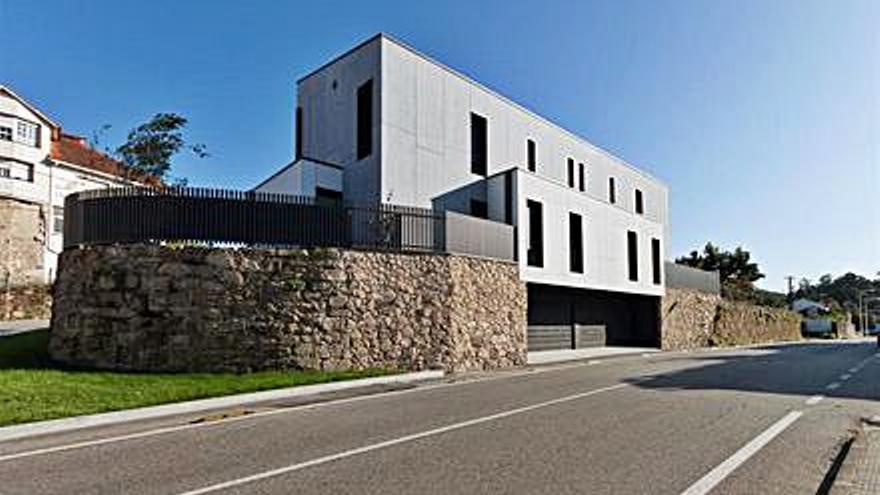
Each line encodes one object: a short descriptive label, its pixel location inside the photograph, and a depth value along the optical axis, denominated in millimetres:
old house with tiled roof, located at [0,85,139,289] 43125
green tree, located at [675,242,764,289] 64875
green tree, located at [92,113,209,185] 29484
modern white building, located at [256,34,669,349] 25688
